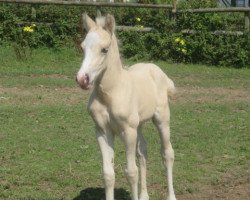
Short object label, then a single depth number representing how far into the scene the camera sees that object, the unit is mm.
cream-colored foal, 6559
